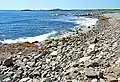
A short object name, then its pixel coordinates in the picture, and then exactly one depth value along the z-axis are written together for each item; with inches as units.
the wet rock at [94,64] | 154.5
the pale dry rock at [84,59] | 169.8
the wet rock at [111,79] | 126.0
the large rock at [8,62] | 177.6
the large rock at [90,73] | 134.4
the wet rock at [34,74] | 146.5
